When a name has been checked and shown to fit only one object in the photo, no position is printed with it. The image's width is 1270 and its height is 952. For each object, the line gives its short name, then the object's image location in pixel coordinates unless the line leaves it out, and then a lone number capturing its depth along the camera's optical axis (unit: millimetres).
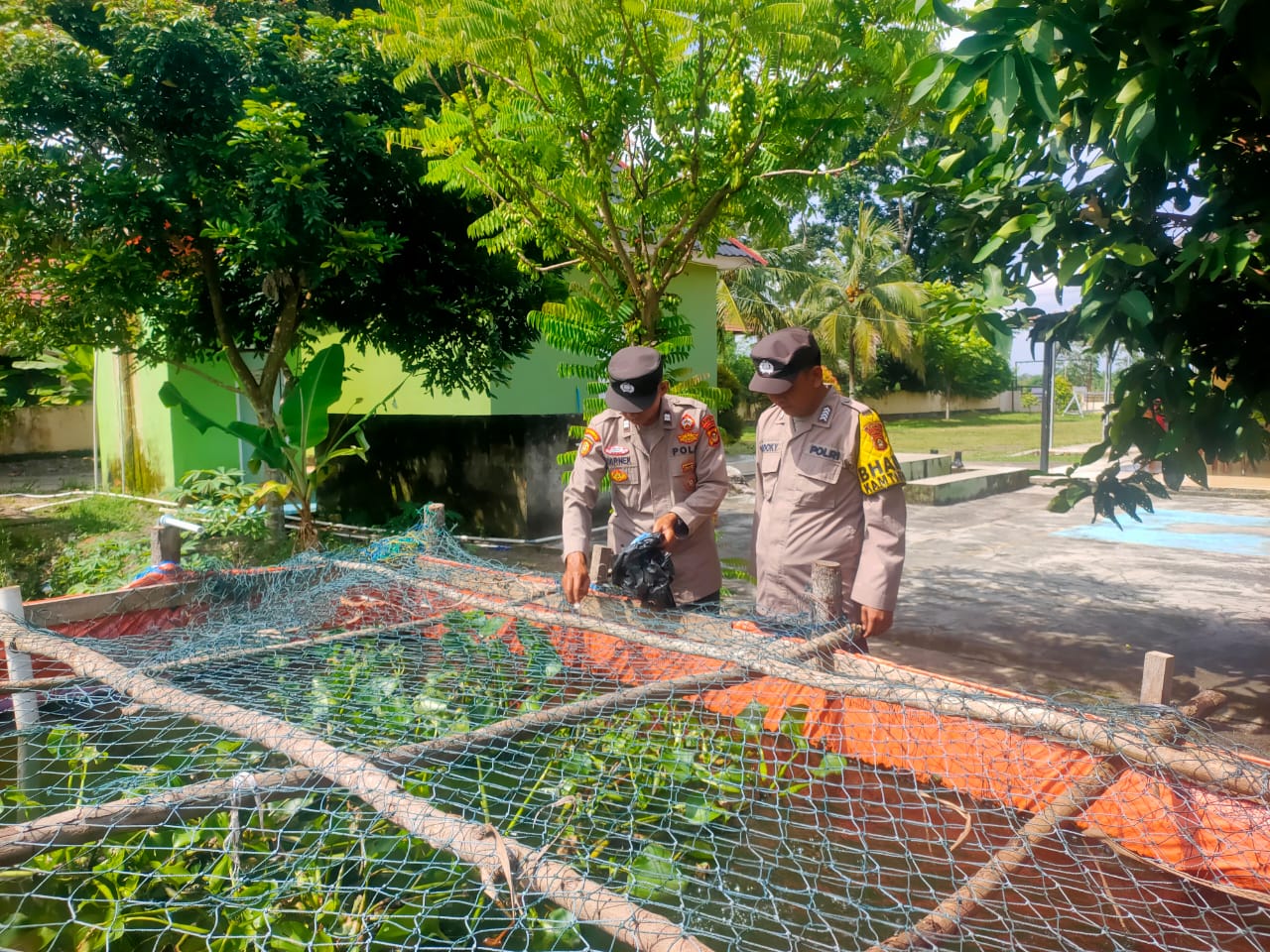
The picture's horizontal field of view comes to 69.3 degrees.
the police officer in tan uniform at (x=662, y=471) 3457
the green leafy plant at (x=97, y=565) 6418
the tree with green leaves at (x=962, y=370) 29181
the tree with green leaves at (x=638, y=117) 3775
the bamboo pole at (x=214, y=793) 1979
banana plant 6371
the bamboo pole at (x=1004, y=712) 1958
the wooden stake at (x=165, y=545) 4629
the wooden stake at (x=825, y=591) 2863
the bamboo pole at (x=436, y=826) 1610
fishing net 1969
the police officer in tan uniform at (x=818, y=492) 2926
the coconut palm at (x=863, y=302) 21953
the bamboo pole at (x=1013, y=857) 1604
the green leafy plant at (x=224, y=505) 6953
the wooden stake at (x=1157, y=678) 2285
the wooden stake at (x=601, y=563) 3283
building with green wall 8961
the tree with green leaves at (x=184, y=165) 5543
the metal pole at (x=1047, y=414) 12016
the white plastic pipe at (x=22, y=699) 3314
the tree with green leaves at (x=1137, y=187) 2000
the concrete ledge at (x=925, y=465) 12875
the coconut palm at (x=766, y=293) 20547
